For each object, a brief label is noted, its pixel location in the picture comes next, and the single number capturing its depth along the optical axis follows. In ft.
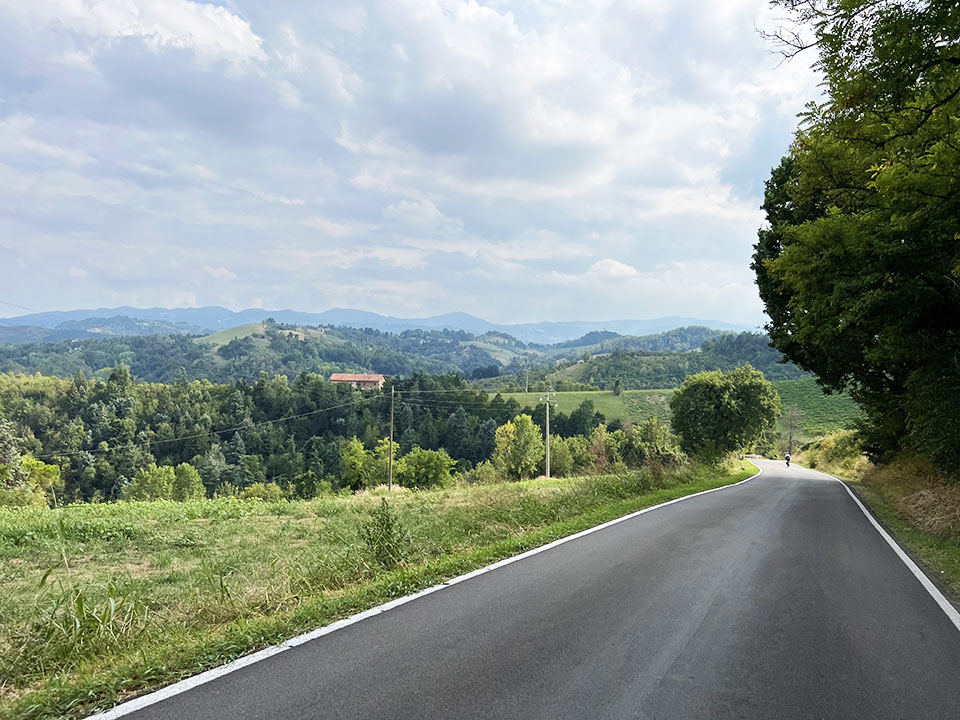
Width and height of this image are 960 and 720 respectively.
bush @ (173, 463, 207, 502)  284.20
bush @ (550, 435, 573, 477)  253.65
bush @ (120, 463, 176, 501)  257.16
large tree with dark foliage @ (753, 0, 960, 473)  20.83
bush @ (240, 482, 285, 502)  291.79
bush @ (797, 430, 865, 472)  132.77
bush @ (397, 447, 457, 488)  281.95
